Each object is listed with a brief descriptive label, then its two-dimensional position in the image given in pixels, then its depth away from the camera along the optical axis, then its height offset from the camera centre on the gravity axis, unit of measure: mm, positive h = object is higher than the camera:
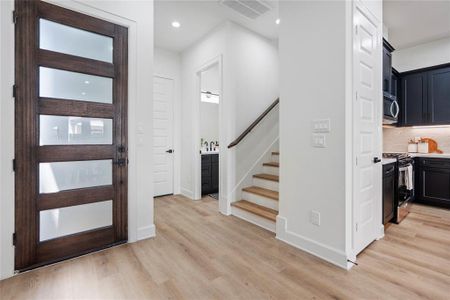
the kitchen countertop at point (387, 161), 2688 -142
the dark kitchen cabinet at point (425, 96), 3768 +981
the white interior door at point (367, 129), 2094 +223
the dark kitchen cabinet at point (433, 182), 3560 -546
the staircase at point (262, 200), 2886 -768
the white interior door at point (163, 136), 4402 +287
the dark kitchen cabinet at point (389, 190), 2720 -533
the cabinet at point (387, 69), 2951 +1144
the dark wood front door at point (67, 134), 1896 +155
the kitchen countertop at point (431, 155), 3559 -89
